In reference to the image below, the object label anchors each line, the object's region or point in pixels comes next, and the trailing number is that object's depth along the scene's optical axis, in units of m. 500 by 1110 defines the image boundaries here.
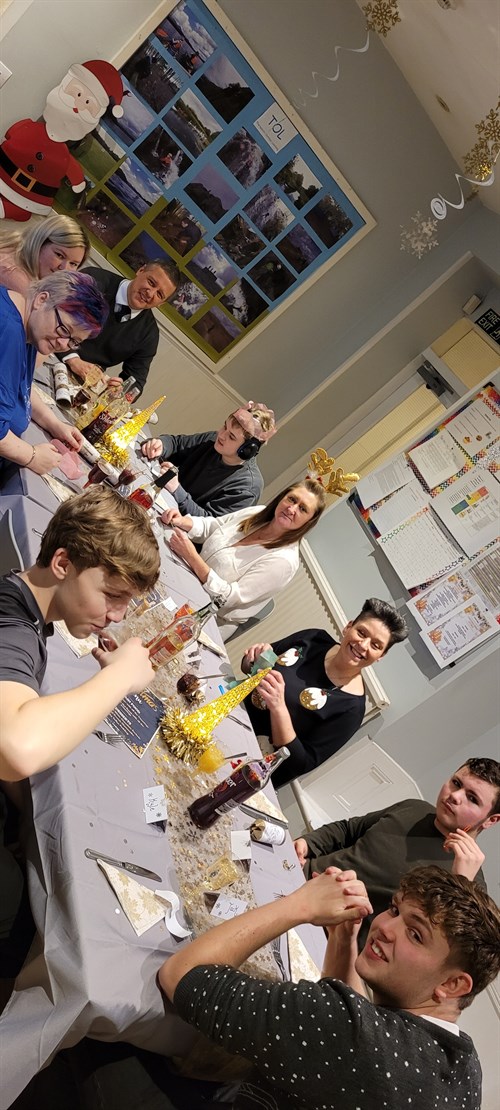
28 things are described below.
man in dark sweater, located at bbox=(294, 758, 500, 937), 2.39
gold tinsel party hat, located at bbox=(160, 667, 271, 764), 1.83
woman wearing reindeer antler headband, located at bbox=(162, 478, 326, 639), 3.11
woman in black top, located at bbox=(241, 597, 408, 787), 2.86
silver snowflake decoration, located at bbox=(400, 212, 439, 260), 4.76
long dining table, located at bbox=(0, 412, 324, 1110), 1.09
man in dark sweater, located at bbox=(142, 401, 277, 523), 3.58
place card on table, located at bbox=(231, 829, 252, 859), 1.76
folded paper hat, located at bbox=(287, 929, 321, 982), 1.63
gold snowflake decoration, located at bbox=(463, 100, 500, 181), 3.67
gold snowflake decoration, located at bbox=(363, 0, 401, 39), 3.87
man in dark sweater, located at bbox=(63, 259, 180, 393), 3.82
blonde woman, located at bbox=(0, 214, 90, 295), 2.37
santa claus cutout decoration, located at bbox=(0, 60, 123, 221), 3.75
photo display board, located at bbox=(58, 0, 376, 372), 3.97
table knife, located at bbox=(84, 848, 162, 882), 1.30
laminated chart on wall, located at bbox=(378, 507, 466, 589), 4.23
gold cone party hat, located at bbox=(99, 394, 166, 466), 2.88
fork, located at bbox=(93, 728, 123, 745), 1.59
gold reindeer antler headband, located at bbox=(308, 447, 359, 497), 3.37
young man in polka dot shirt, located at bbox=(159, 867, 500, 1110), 1.15
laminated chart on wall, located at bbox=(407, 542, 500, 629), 3.98
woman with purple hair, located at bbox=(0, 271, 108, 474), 1.96
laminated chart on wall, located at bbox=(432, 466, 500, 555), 4.14
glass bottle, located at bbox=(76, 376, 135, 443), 2.90
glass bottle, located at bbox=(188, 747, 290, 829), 1.68
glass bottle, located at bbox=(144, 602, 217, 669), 2.03
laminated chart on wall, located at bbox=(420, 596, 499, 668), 3.90
